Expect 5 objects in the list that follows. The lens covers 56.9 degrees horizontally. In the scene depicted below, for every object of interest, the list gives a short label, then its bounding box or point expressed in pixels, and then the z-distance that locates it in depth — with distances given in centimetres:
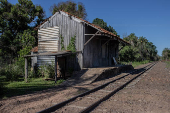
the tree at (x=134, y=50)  4325
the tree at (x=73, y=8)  3644
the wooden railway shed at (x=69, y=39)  1319
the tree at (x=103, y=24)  4300
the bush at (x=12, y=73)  1251
